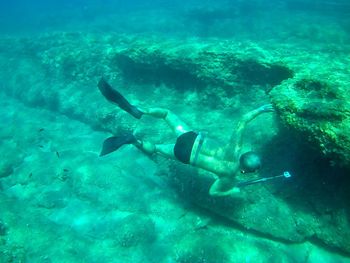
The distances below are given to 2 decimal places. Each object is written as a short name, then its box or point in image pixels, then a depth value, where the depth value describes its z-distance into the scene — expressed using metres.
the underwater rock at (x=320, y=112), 4.61
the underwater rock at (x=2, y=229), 6.14
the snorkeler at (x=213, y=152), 6.16
